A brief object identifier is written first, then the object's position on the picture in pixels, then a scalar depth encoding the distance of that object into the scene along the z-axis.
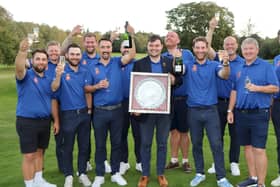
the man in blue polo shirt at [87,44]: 6.82
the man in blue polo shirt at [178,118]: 6.88
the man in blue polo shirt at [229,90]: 6.64
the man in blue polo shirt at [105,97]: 6.17
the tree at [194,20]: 62.12
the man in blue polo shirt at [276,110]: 6.30
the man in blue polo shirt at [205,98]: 6.10
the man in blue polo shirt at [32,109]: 5.67
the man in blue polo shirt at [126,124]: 6.83
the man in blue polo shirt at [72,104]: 6.04
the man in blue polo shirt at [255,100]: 5.60
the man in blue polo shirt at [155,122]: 6.14
